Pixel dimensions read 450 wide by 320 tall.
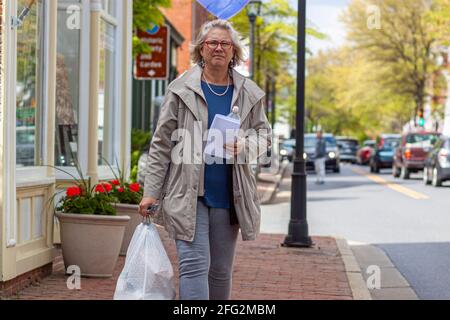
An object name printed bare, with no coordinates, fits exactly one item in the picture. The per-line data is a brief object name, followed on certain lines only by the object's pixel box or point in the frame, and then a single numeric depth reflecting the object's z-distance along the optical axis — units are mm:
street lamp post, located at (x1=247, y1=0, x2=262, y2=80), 27688
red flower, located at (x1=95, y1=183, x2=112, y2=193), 9734
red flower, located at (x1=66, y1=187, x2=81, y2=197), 9141
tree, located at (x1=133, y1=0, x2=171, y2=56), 18641
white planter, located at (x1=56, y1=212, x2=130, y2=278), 8867
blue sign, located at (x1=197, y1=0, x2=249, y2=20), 8102
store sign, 19984
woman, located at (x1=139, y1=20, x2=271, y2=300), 5301
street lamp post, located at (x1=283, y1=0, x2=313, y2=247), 12570
